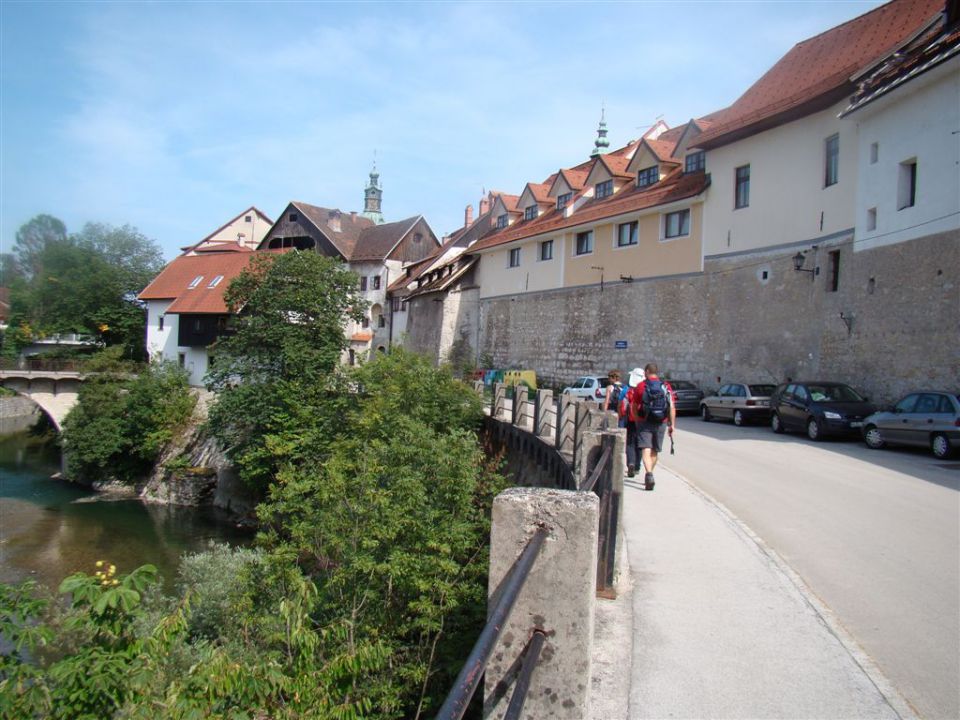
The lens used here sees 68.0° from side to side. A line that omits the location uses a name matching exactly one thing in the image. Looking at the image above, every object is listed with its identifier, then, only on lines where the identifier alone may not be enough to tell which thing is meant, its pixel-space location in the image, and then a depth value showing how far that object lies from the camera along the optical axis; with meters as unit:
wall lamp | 22.05
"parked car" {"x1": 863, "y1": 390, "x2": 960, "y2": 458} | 14.05
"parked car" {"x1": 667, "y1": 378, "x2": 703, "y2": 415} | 24.53
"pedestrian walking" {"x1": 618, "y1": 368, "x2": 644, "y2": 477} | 10.74
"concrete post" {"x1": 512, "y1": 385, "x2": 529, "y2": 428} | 16.05
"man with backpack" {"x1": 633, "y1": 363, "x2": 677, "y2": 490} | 10.31
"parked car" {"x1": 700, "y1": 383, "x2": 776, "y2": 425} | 20.64
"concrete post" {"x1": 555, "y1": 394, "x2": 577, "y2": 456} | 10.77
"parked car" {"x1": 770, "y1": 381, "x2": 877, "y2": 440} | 16.77
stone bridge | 40.50
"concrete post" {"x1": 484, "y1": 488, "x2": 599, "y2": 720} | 2.79
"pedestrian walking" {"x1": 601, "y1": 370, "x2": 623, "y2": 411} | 15.06
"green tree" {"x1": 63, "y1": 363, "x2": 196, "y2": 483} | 32.53
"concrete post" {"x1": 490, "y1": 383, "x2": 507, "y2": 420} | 19.12
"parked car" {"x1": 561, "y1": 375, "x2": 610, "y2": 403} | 26.33
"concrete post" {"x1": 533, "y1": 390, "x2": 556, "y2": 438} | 13.91
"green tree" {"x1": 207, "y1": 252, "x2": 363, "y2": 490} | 26.47
